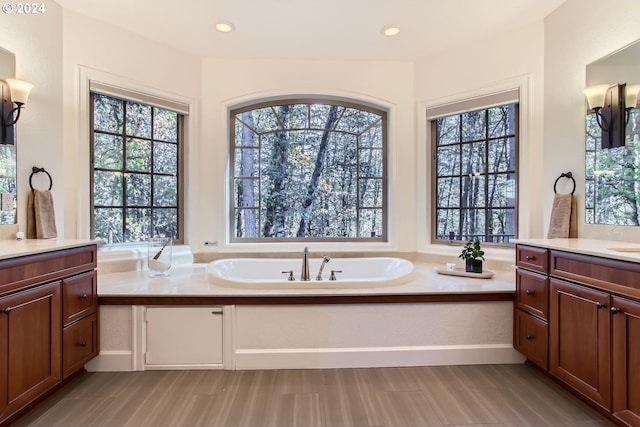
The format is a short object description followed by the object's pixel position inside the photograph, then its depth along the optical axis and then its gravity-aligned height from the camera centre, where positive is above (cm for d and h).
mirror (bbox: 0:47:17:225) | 206 +25
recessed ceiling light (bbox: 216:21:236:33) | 262 +150
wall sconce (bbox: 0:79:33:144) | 206 +68
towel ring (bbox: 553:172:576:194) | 239 +28
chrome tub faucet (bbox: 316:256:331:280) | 267 -44
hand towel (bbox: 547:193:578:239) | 235 -4
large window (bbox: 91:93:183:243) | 276 +36
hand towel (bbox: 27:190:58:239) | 220 -4
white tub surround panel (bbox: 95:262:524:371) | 215 -76
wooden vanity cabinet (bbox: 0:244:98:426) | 151 -59
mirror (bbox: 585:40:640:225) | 200 +33
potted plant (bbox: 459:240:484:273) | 268 -36
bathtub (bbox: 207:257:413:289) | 293 -51
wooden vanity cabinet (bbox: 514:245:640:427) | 146 -58
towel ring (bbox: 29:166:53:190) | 224 +28
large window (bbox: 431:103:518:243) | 289 +36
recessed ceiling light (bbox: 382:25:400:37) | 268 +151
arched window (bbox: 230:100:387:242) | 338 +42
